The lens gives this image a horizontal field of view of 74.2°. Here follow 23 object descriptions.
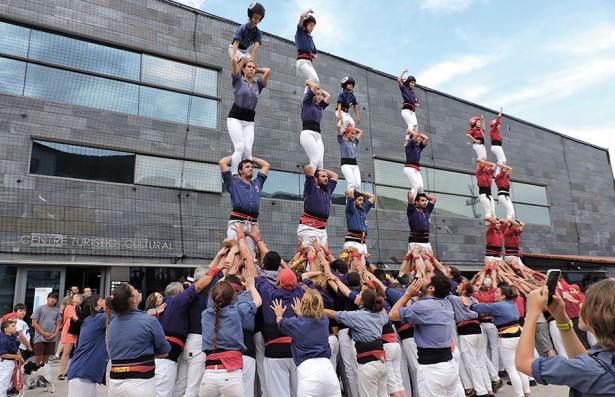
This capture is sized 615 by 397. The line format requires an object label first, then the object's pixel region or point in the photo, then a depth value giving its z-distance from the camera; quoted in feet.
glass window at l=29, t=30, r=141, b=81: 37.76
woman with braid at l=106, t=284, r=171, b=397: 12.23
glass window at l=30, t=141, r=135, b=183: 36.50
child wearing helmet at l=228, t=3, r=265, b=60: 21.63
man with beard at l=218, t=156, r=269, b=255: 20.03
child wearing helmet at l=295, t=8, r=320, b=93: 24.67
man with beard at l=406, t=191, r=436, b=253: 31.04
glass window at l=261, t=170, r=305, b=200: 47.50
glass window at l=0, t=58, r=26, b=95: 35.65
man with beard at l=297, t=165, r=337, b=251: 23.31
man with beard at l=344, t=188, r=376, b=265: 27.17
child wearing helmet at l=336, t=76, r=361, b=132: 29.01
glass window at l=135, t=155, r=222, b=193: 40.98
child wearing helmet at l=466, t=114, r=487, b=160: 39.81
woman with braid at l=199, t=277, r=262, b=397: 12.66
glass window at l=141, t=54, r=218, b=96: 42.91
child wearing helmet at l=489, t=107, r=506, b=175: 42.98
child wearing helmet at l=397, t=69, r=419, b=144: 33.88
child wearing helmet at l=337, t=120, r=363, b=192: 28.53
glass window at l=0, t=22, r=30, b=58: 36.14
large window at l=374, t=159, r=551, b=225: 57.67
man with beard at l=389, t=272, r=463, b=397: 14.84
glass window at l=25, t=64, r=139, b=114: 37.22
